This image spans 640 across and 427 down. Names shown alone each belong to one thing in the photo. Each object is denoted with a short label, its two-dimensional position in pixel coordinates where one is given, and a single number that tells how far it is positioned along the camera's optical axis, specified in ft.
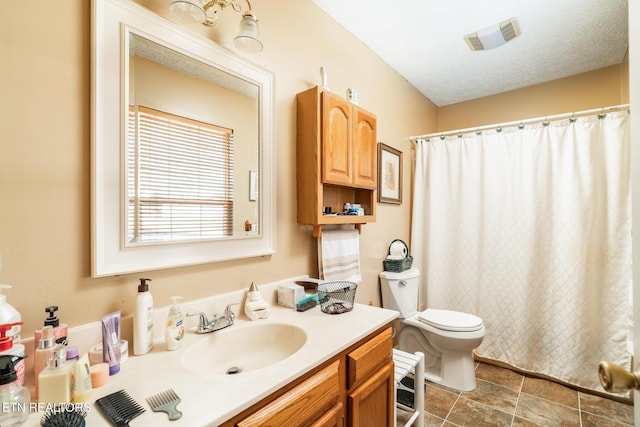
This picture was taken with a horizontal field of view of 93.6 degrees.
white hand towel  5.40
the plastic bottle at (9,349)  2.16
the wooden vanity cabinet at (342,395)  2.56
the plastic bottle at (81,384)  2.25
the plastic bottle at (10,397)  1.92
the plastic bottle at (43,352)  2.34
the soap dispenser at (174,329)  3.14
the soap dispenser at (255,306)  4.04
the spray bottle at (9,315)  2.28
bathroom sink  3.35
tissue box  4.50
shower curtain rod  6.54
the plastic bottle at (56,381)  2.12
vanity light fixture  3.64
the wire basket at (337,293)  4.54
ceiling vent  6.18
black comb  2.06
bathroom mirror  3.02
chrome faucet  3.58
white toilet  6.58
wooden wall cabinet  4.93
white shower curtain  6.51
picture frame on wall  7.42
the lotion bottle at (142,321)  3.03
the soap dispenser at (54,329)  2.47
